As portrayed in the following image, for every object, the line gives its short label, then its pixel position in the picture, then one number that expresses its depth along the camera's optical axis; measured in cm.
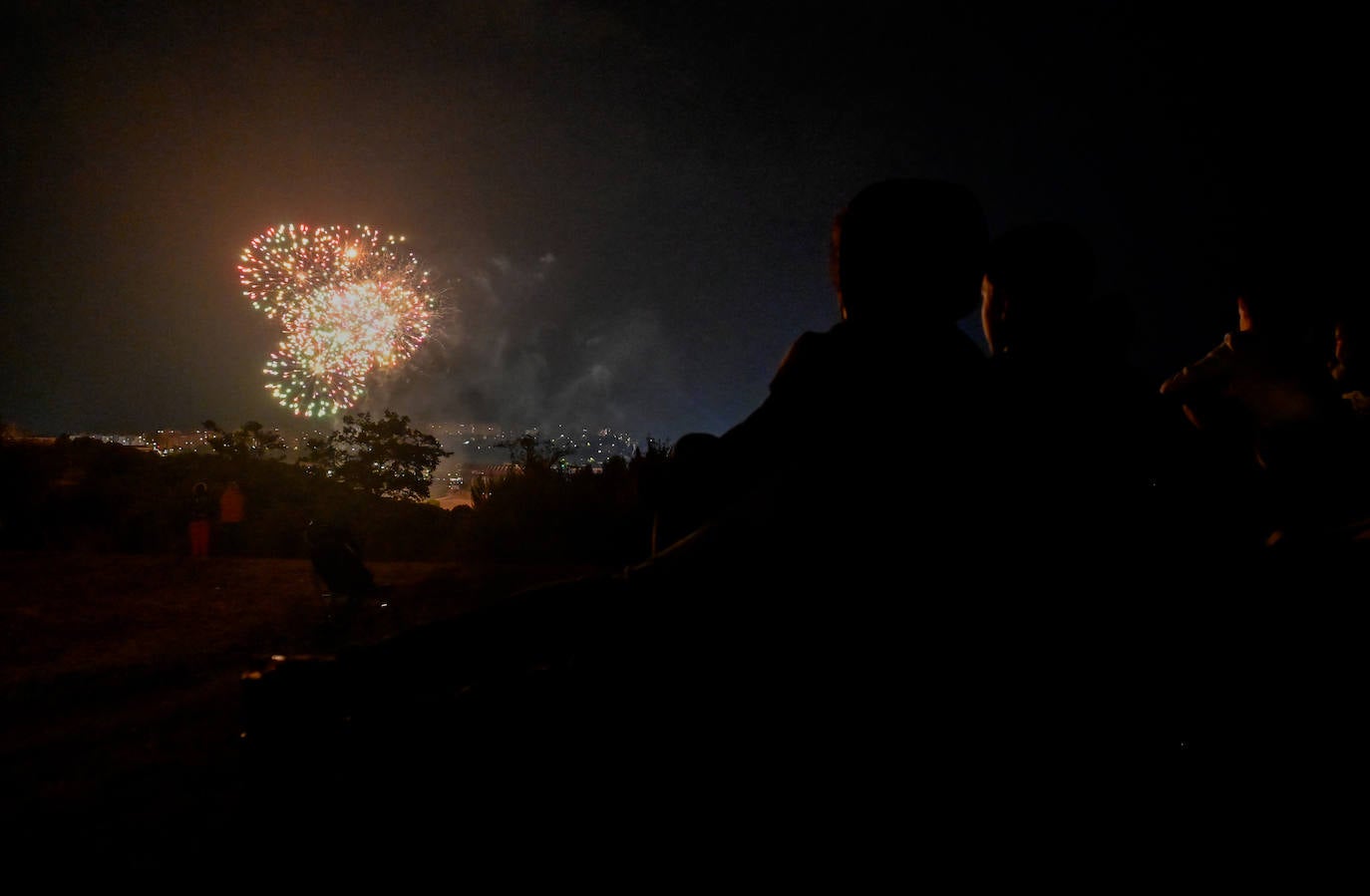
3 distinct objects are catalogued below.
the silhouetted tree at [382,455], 1698
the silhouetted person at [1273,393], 241
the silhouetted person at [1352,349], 361
